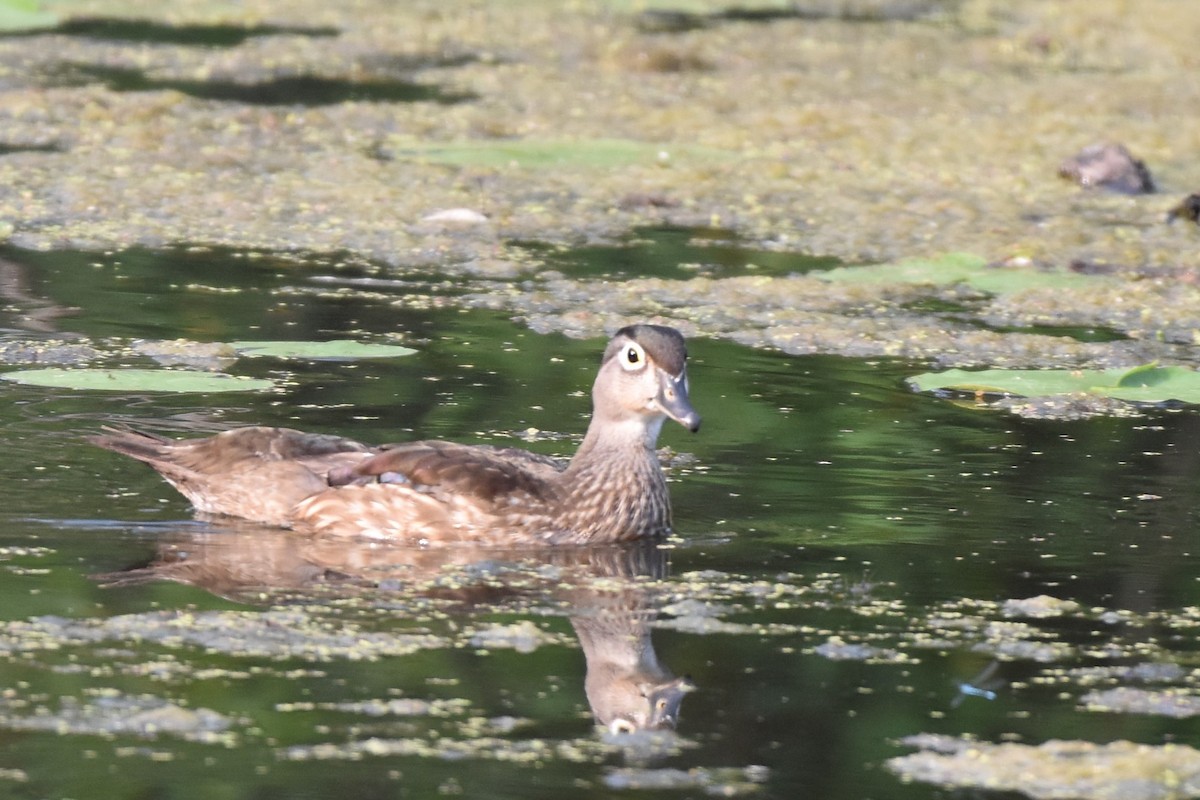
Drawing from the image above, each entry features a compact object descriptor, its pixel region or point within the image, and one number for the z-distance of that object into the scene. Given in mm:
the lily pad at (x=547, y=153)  26219
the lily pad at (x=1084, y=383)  16953
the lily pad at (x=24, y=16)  36687
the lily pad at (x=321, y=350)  17531
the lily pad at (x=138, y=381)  16141
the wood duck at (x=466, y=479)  13805
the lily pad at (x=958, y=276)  21297
